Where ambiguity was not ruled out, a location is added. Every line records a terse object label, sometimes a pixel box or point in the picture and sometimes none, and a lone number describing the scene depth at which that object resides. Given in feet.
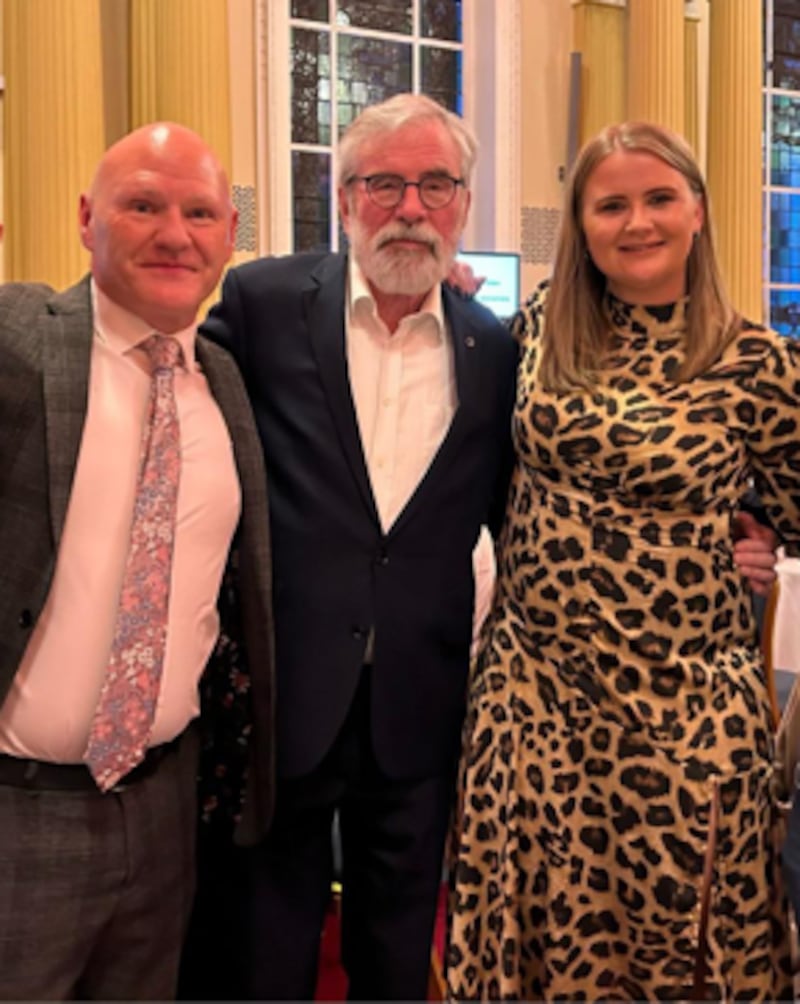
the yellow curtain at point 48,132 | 21.17
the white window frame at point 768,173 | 34.17
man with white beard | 6.75
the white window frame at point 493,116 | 28.99
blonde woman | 6.38
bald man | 5.55
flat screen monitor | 26.17
